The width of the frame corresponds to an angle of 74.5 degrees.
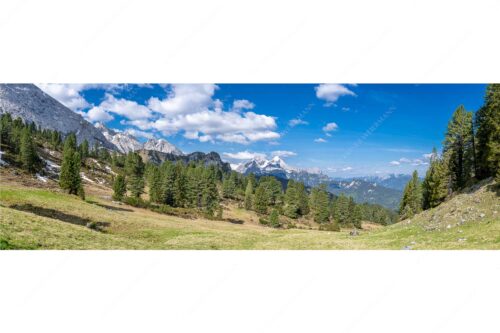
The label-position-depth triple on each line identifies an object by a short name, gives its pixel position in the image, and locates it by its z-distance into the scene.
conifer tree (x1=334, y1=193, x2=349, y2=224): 82.32
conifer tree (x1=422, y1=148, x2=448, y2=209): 42.84
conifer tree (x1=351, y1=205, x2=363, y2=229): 82.94
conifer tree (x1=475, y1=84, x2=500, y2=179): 24.53
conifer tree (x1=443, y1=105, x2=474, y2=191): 32.16
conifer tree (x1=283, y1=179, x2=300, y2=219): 76.19
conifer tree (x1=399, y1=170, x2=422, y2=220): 62.81
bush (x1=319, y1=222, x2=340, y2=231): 66.69
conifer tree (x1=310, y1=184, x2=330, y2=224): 80.06
